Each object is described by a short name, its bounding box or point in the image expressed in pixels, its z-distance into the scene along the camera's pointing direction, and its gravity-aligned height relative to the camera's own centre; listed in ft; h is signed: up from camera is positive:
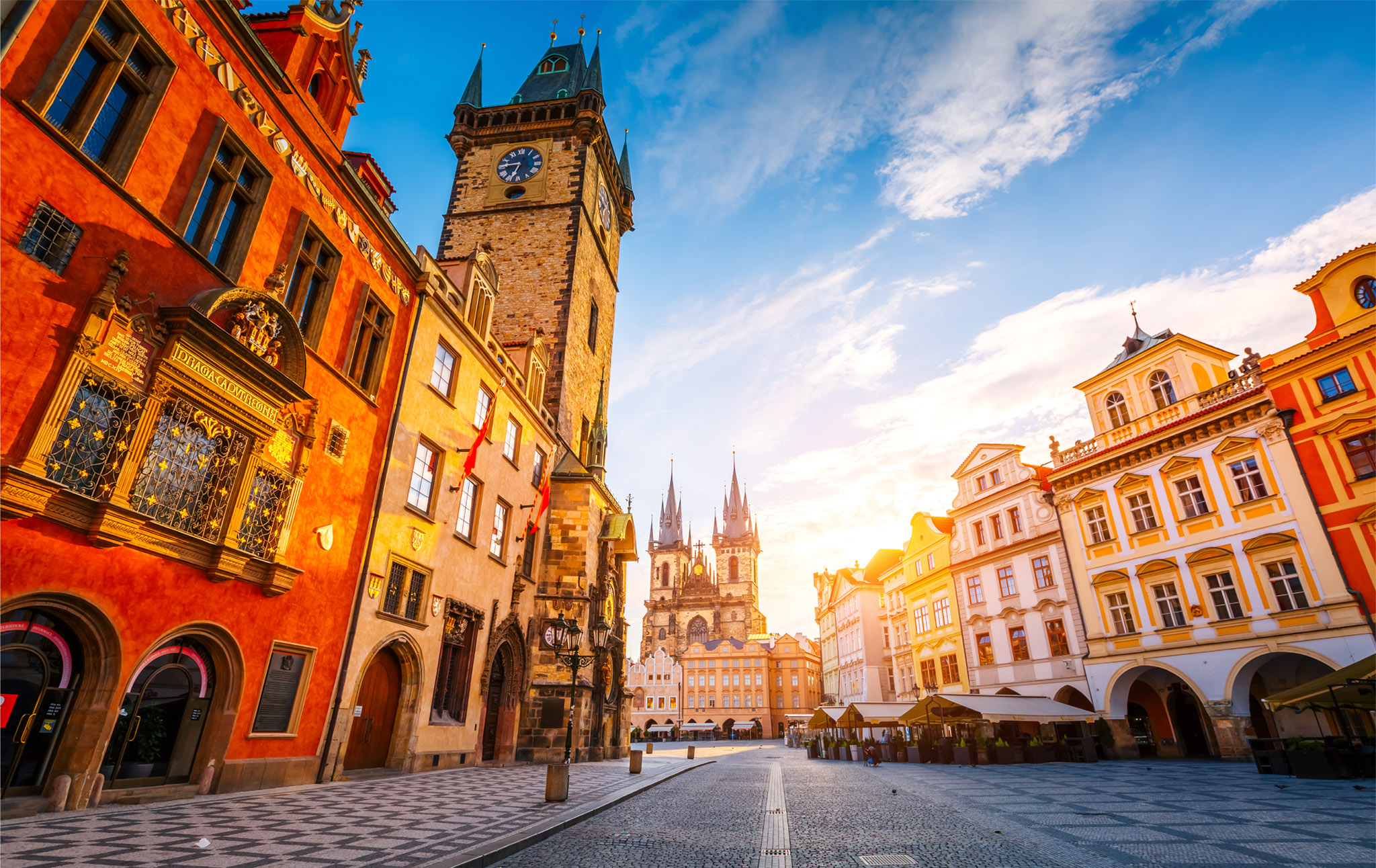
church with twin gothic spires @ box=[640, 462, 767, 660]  350.84 +67.08
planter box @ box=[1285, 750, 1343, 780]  47.73 -2.68
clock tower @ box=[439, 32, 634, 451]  94.89 +73.62
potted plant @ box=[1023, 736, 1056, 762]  76.69 -3.03
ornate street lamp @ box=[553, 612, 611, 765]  46.96 +6.58
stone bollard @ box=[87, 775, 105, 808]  26.86 -2.88
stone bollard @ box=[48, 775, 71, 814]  25.22 -2.85
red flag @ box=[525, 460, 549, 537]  73.20 +22.68
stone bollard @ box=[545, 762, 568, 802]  34.45 -3.10
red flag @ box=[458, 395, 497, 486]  56.65 +21.16
